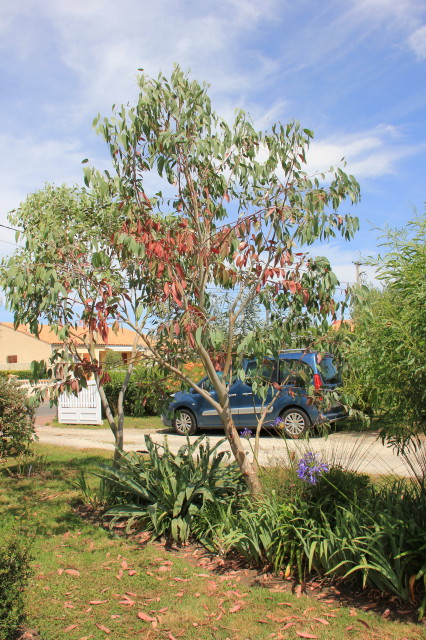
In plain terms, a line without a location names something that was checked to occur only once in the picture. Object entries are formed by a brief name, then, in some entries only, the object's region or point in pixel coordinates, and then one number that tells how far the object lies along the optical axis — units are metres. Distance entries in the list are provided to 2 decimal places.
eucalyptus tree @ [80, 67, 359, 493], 4.55
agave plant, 5.09
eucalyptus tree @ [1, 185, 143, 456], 4.38
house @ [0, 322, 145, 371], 43.91
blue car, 10.91
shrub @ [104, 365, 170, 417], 6.00
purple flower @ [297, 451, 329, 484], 4.37
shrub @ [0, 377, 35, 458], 7.96
